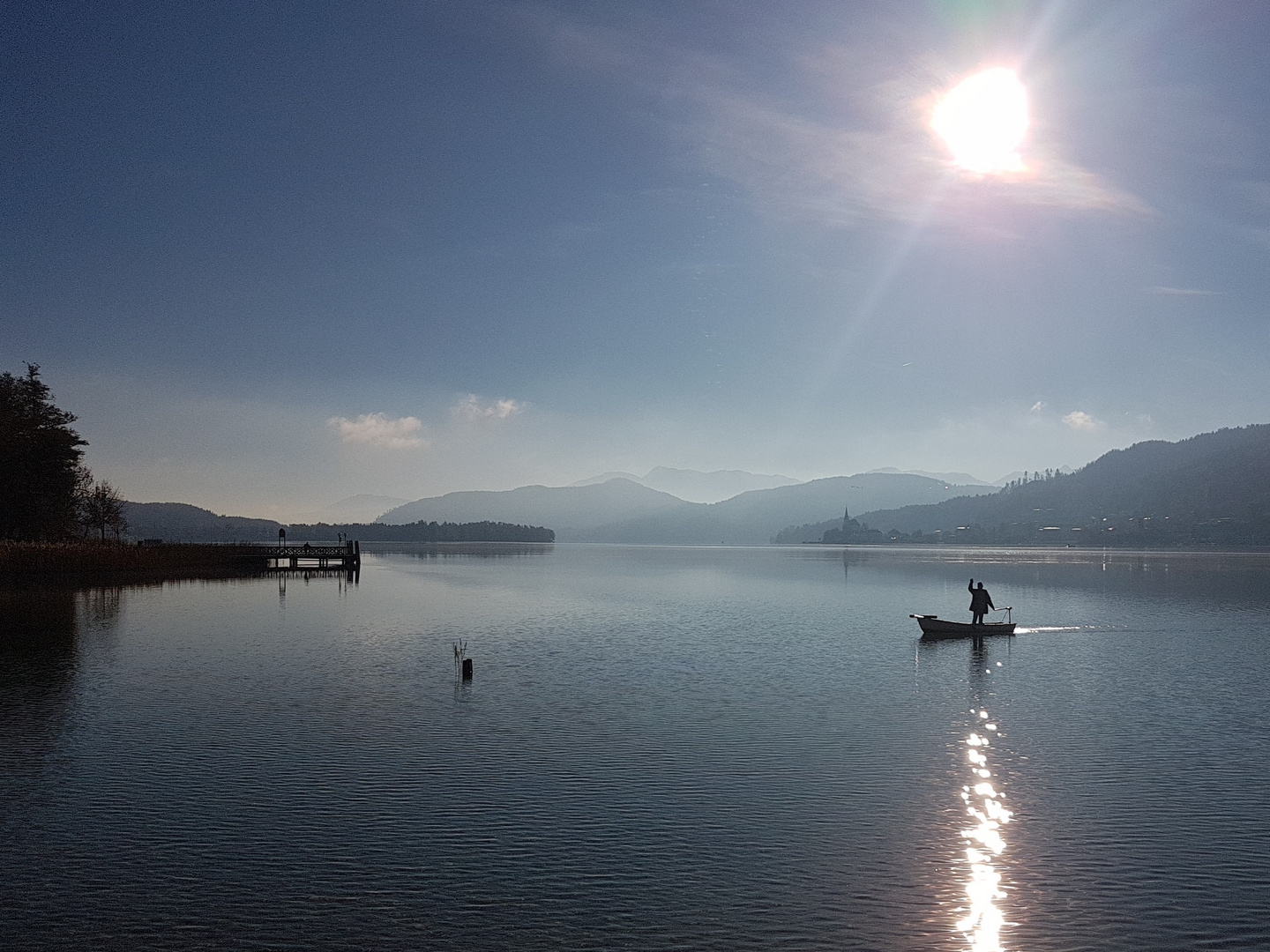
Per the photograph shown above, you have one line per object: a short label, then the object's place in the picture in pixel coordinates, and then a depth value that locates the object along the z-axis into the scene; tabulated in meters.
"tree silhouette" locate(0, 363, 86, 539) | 84.44
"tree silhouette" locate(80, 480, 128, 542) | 117.81
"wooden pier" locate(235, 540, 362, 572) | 115.88
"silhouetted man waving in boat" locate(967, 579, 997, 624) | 49.12
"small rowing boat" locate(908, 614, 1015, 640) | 46.47
